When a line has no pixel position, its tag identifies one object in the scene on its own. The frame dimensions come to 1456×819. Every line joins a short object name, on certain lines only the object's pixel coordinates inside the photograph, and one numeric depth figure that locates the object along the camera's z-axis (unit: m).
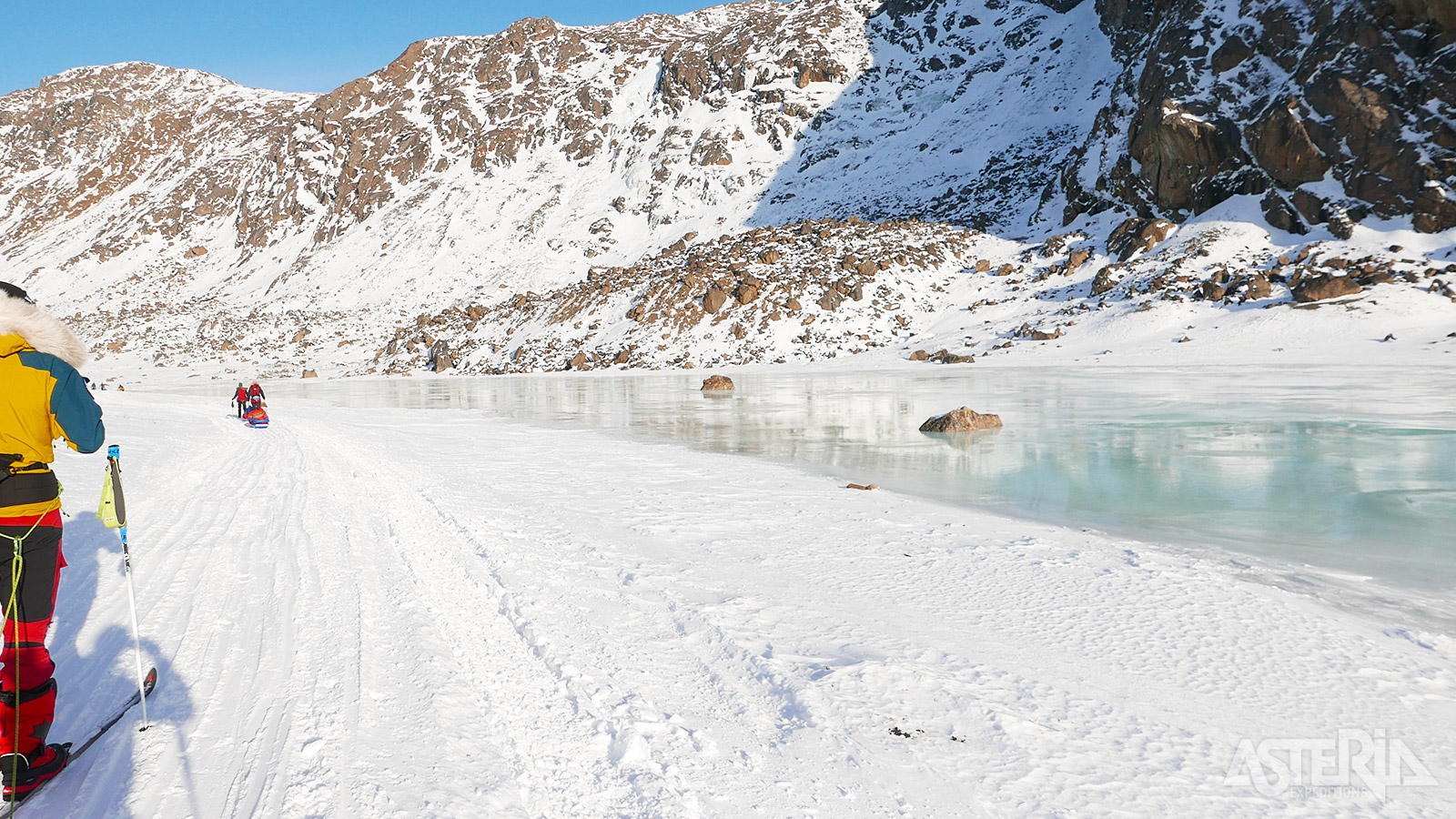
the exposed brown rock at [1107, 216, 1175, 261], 40.47
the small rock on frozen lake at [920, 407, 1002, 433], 12.29
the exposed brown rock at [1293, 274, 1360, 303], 30.39
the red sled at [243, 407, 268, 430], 16.31
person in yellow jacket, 2.52
